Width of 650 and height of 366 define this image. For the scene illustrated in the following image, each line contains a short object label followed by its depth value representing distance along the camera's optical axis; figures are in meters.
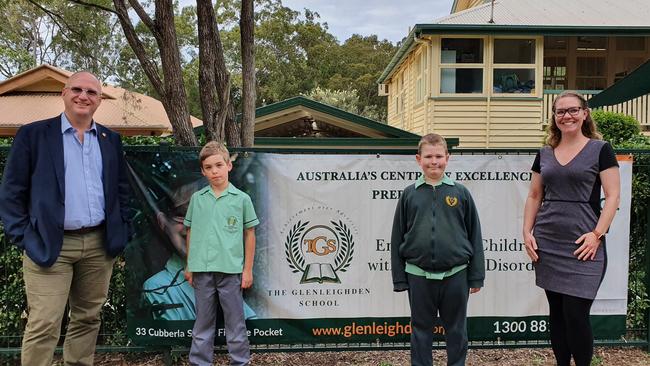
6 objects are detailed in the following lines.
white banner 4.47
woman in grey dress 3.43
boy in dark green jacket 3.62
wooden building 14.29
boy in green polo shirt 3.89
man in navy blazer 3.37
